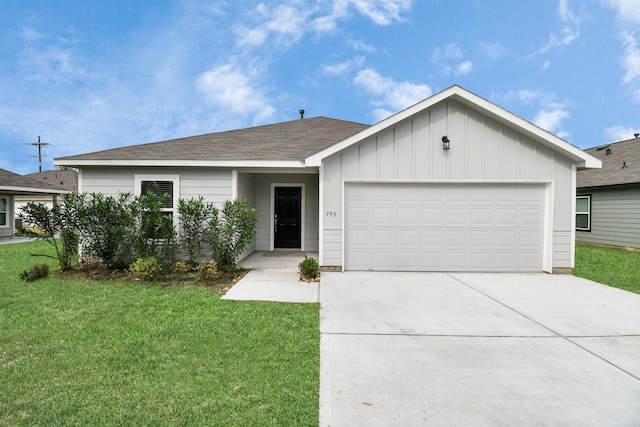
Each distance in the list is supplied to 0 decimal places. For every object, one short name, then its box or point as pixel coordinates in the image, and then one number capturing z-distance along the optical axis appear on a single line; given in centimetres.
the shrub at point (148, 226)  758
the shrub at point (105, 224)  752
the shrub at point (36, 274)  696
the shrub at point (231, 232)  748
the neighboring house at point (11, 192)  1593
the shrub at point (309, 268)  714
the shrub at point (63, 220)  735
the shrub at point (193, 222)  759
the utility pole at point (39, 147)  3819
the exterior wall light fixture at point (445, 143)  784
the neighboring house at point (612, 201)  1220
